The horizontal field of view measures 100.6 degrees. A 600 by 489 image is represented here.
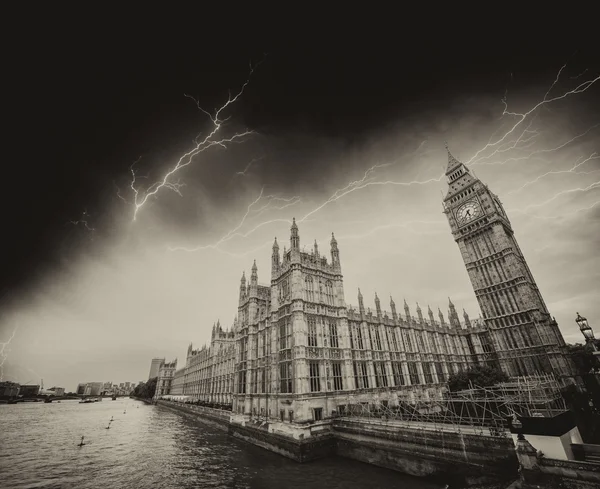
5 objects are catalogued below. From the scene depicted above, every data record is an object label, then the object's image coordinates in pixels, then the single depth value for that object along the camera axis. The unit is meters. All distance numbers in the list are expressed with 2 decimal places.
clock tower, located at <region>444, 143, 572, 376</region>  45.81
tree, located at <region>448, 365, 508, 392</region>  33.88
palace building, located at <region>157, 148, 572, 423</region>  34.94
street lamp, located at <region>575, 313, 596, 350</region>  30.40
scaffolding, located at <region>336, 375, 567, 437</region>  17.64
